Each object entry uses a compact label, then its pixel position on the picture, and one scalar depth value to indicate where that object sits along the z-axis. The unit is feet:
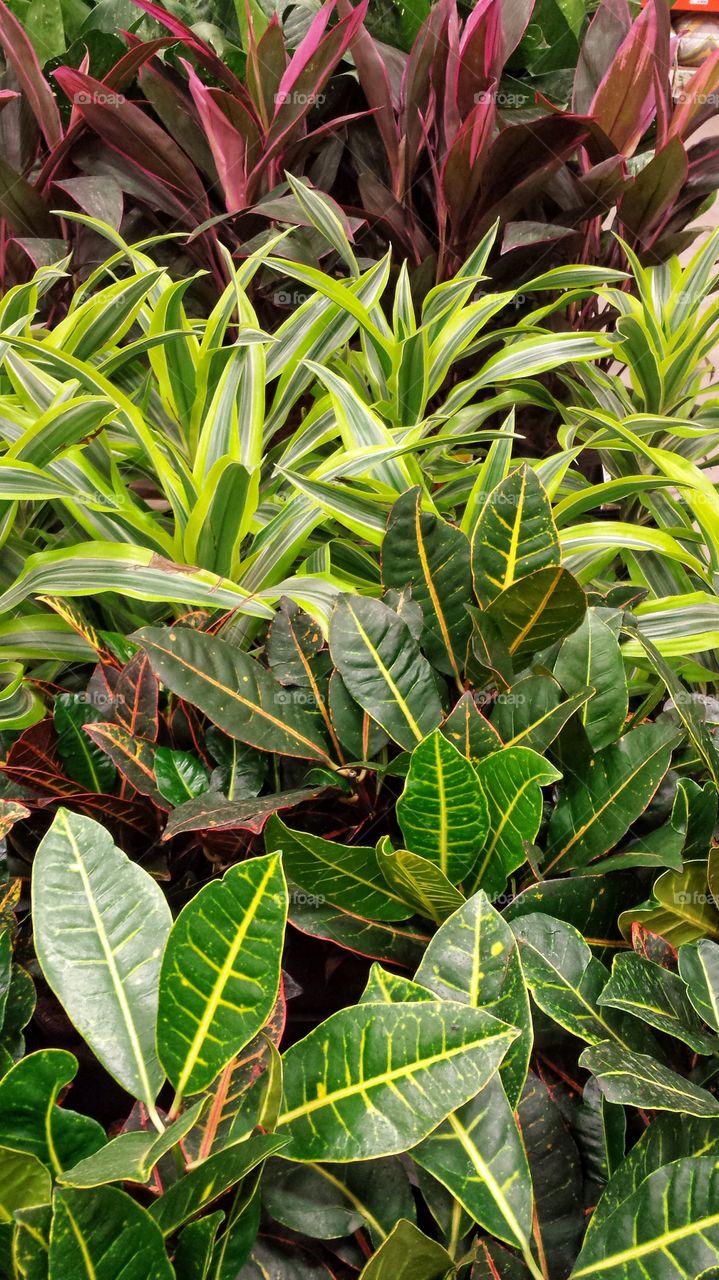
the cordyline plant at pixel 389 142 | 4.42
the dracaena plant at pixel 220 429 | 2.83
